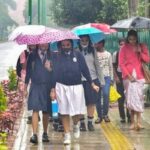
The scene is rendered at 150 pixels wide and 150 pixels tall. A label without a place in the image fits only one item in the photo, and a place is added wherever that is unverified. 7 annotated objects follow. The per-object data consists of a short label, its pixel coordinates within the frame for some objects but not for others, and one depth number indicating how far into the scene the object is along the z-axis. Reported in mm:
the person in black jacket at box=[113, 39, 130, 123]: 12531
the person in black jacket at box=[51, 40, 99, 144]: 9539
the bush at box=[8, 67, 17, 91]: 17000
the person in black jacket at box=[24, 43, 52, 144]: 9766
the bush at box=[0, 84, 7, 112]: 10094
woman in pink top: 11359
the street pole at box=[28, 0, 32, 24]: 17103
